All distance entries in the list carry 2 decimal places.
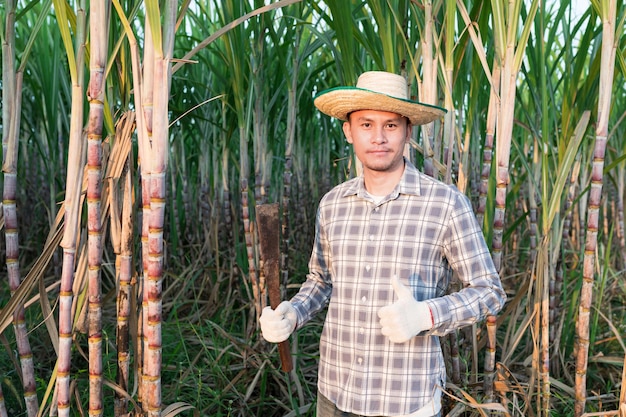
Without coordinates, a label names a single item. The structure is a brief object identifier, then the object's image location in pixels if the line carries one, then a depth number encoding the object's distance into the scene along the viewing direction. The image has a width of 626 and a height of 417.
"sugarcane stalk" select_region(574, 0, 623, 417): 1.20
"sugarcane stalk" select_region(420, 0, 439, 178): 1.31
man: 0.99
